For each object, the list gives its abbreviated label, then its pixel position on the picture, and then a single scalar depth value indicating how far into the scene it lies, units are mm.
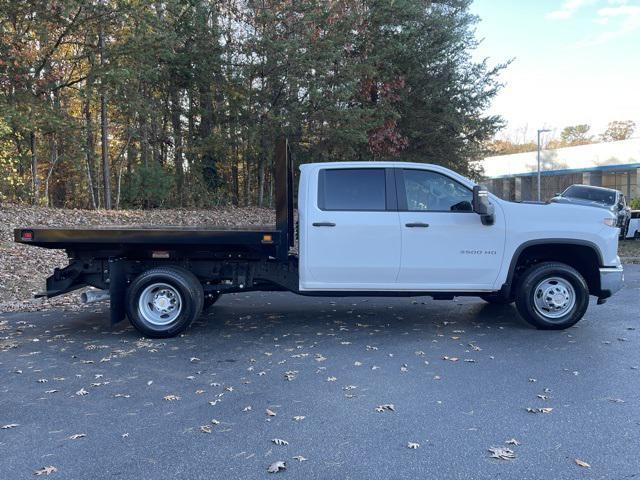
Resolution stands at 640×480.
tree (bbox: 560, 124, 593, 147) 83438
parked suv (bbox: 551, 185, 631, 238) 16688
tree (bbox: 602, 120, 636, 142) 73125
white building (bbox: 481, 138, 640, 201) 37281
